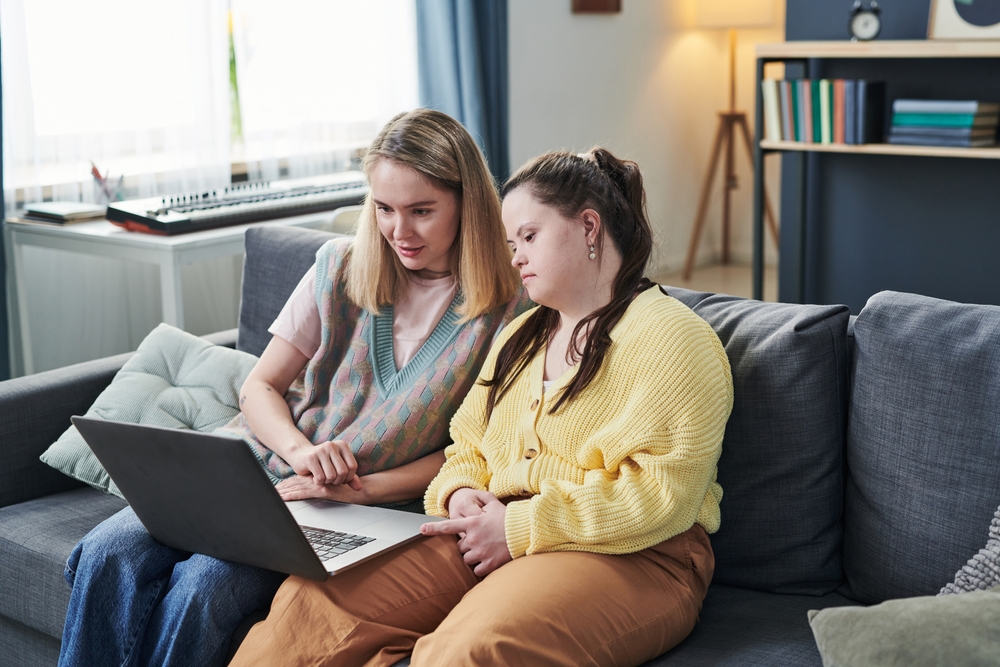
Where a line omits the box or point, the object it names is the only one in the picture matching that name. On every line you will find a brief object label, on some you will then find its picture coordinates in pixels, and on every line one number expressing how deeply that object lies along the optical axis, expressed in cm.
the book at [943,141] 340
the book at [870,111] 357
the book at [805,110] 369
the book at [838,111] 361
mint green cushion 189
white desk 271
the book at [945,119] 338
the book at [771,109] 377
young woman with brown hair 125
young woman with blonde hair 144
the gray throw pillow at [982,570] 121
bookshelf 330
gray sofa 132
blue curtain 384
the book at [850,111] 358
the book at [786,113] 373
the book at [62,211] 285
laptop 122
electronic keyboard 279
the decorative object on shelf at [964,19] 337
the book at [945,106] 337
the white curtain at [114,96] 291
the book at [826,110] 364
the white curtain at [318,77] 350
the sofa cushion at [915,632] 101
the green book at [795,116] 371
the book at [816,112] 367
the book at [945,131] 339
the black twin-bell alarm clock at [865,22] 367
